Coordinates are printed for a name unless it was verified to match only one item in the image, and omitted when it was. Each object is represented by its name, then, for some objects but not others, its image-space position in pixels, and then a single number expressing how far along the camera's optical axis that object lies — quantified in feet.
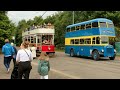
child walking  10.09
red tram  34.58
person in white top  10.62
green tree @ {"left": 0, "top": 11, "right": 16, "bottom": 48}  52.59
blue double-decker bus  30.88
